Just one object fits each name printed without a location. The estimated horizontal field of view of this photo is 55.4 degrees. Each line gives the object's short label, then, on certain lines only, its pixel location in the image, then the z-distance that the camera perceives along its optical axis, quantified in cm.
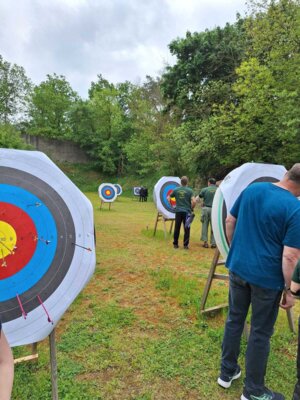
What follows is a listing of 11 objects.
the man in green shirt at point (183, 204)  592
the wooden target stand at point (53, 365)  158
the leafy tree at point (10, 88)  2468
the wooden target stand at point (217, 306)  265
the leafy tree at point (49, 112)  3176
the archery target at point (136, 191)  2149
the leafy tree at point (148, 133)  2084
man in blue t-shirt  167
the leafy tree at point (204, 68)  1365
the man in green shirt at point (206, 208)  624
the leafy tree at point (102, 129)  2775
